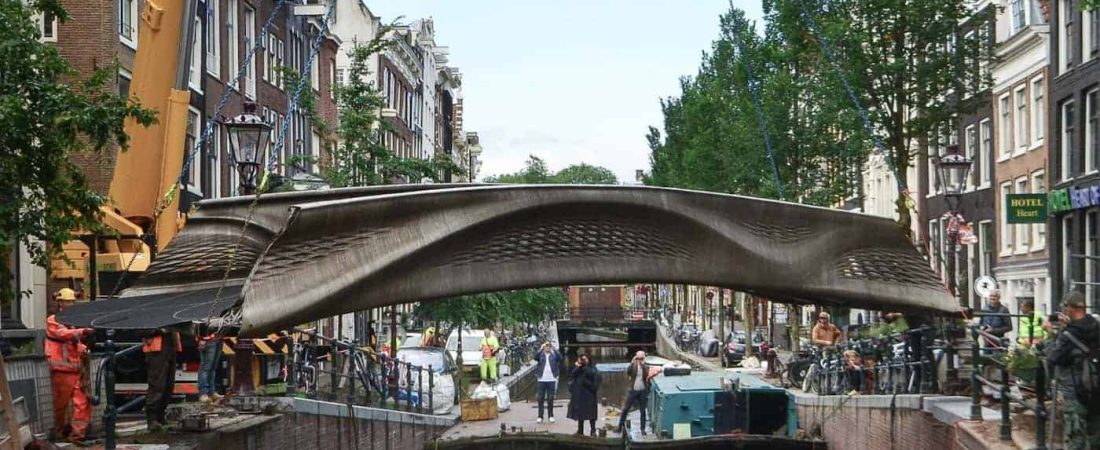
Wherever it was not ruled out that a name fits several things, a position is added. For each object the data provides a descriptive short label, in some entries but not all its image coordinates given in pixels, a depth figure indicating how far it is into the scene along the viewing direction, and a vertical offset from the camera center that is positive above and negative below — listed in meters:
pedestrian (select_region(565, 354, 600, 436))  33.94 -3.14
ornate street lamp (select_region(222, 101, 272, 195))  19.81 +1.06
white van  54.48 -3.66
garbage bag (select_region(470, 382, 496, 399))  38.20 -3.58
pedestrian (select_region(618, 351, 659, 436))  35.88 -3.18
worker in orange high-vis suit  15.78 -1.27
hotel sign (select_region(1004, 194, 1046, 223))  29.38 +0.39
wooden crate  36.19 -3.68
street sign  31.22 -1.00
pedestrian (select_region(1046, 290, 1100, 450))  12.88 -1.06
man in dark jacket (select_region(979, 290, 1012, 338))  19.52 -1.13
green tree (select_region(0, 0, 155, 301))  15.82 +0.93
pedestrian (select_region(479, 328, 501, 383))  43.50 -3.11
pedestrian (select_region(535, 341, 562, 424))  37.41 -3.10
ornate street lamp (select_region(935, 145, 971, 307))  24.70 +0.75
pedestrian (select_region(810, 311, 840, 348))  32.56 -1.96
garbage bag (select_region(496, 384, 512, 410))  41.31 -3.95
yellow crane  20.20 +1.03
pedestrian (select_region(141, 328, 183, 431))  16.59 -1.36
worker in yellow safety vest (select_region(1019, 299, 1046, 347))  16.34 -1.02
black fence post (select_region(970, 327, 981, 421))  17.27 -1.57
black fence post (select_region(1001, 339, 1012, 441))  15.39 -1.68
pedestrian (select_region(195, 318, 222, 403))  19.55 -1.55
